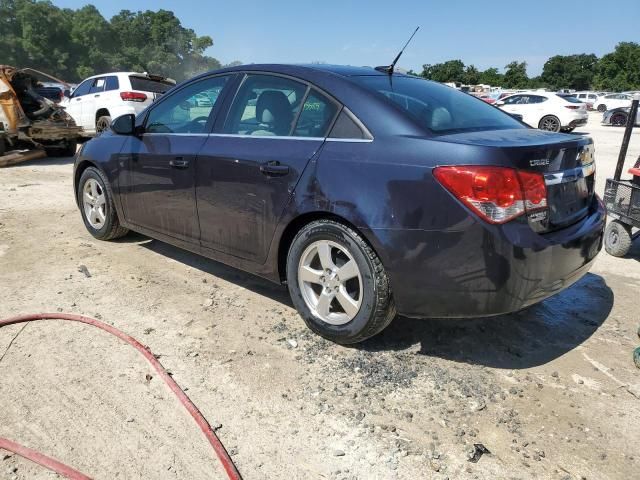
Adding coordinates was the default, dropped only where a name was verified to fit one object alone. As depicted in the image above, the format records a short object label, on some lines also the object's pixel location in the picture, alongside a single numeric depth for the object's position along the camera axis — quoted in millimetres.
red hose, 2104
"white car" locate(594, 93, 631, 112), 36281
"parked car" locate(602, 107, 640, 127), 25969
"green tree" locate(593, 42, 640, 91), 66488
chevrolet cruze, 2533
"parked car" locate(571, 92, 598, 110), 41544
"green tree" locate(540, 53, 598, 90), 84812
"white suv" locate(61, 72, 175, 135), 11562
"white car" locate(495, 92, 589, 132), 18906
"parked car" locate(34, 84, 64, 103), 17597
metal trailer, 4645
